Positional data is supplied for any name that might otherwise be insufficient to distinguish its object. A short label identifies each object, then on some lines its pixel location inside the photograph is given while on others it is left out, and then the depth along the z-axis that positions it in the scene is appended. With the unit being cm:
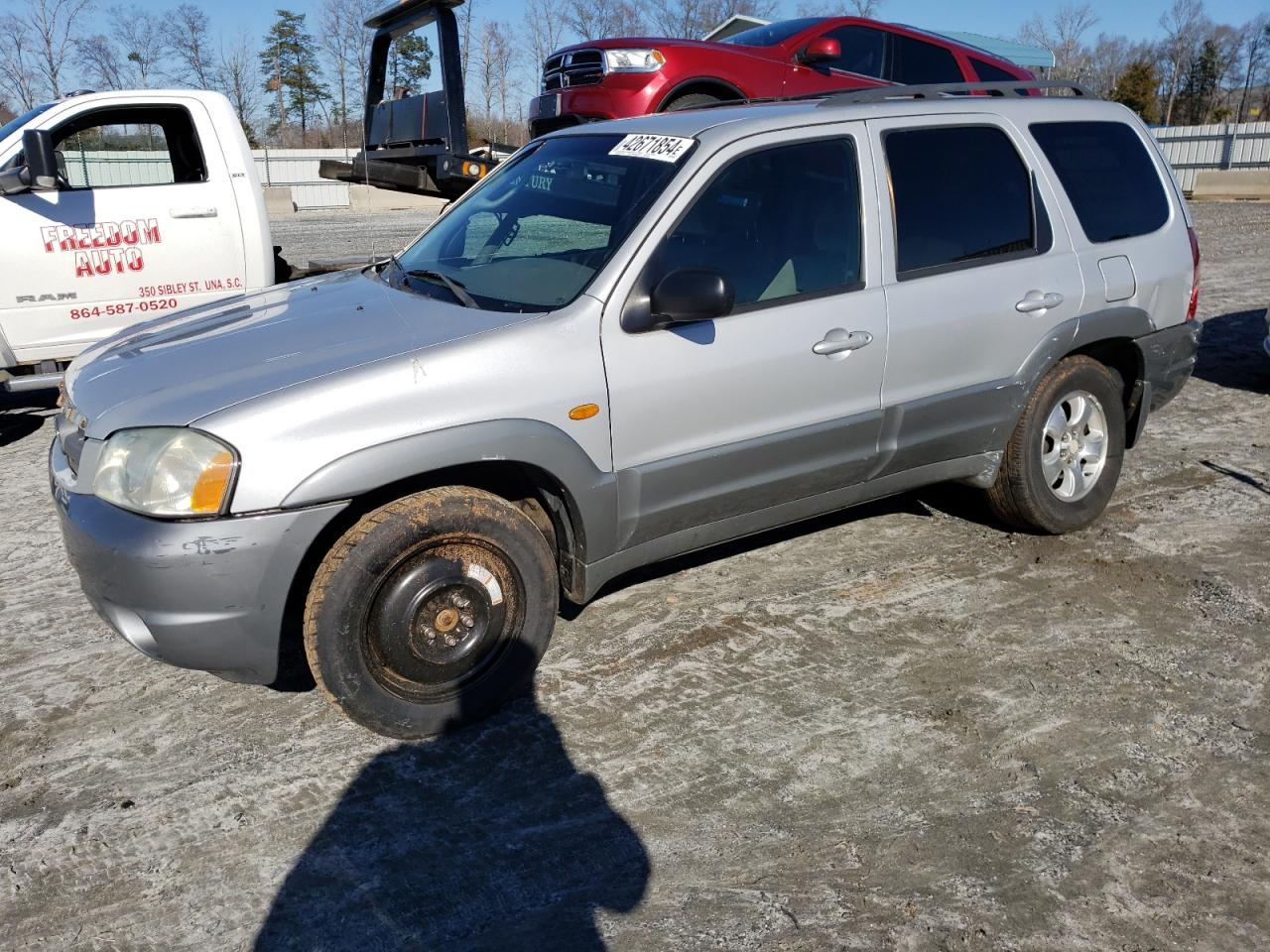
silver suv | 311
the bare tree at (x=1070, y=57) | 5372
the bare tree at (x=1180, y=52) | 5538
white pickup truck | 672
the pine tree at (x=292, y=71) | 5037
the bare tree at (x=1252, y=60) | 5716
